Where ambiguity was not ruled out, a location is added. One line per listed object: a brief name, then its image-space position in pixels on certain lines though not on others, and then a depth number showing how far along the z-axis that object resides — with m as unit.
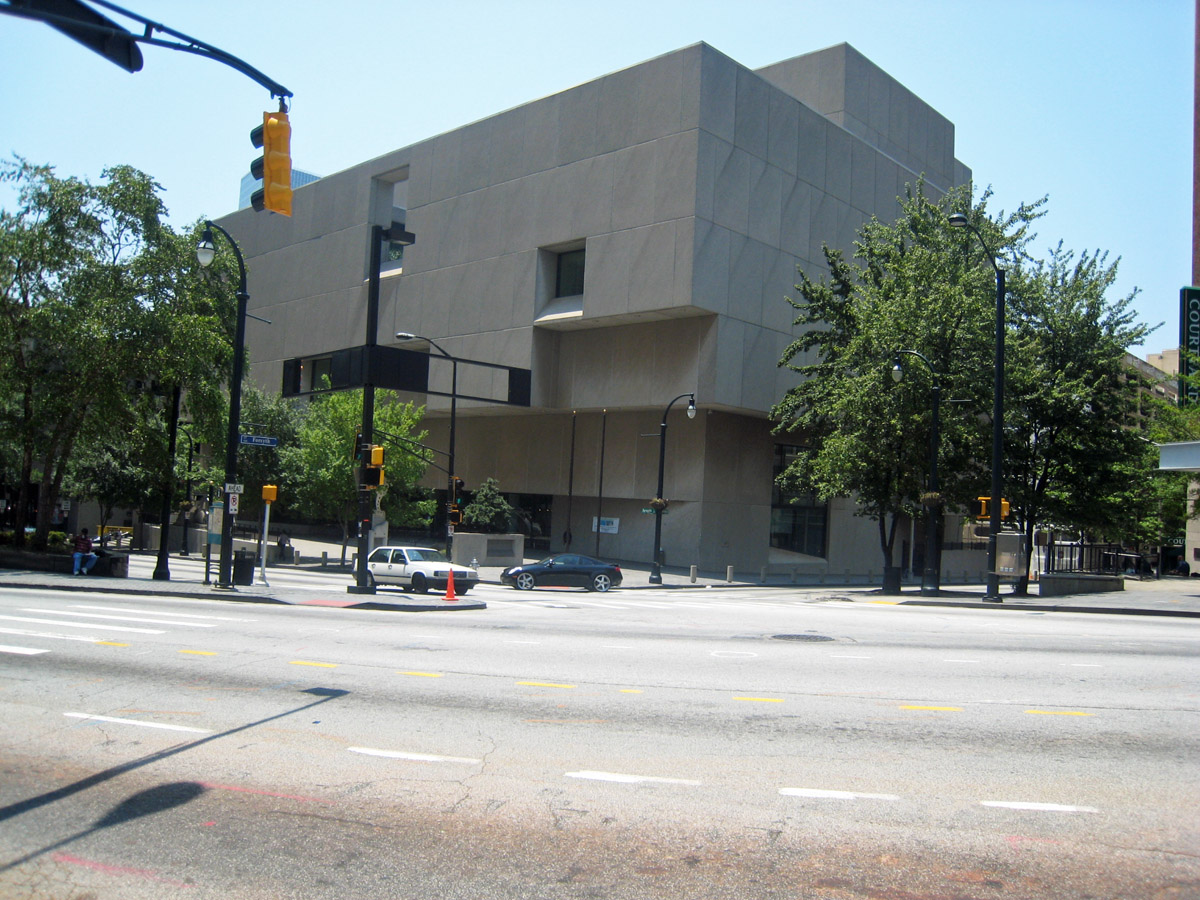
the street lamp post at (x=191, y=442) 38.72
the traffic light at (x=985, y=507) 26.61
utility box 26.16
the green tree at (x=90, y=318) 27.25
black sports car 34.34
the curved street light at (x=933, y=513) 30.72
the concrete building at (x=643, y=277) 44.62
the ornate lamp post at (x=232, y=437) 24.23
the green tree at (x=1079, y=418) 37.41
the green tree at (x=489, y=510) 47.99
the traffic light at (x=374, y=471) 22.70
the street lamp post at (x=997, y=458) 26.33
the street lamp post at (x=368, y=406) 23.64
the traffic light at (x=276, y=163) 9.31
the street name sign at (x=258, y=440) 24.62
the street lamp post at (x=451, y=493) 36.01
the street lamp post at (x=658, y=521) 38.62
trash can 25.02
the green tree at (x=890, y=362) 33.53
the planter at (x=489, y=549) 41.12
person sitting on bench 27.23
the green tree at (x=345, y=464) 43.50
